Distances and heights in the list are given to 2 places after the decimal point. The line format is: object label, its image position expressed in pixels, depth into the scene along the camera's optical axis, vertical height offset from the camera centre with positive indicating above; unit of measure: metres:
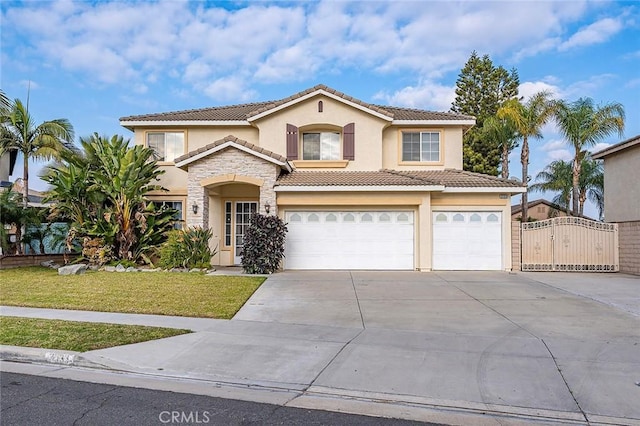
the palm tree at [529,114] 22.02 +5.50
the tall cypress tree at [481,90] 36.44 +11.25
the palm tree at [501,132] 25.55 +5.26
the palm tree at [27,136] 17.44 +3.47
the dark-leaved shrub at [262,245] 14.21 -0.71
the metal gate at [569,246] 15.99 -0.87
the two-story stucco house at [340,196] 15.80 +0.97
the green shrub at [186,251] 14.82 -0.93
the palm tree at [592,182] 28.81 +2.59
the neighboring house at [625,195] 15.51 +1.05
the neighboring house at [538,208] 37.81 +1.19
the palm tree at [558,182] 29.22 +2.66
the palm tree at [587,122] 20.41 +4.58
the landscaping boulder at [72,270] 13.47 -1.41
